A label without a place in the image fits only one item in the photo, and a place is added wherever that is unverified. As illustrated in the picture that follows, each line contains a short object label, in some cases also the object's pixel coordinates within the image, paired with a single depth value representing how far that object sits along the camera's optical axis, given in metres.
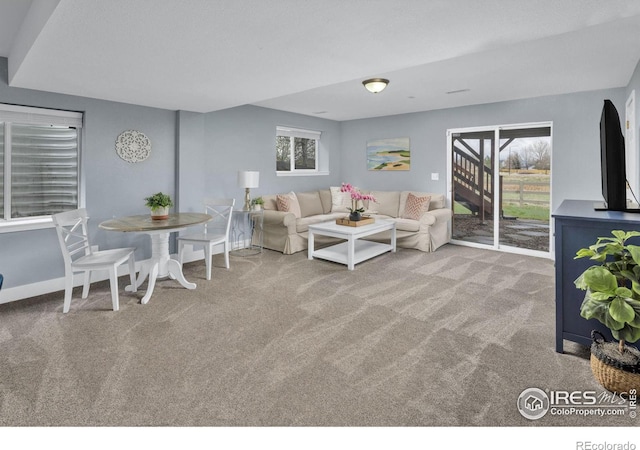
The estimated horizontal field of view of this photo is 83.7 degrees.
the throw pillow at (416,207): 5.99
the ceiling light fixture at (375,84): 4.04
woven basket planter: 1.88
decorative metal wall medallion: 4.30
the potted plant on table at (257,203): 5.55
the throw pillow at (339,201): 6.96
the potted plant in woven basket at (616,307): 1.84
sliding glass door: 5.32
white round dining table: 3.55
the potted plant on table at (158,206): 3.75
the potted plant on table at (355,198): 5.15
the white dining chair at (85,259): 3.18
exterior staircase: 5.82
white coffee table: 4.68
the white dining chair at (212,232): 4.27
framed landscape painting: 6.67
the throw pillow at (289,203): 5.92
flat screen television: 2.47
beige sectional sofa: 5.50
